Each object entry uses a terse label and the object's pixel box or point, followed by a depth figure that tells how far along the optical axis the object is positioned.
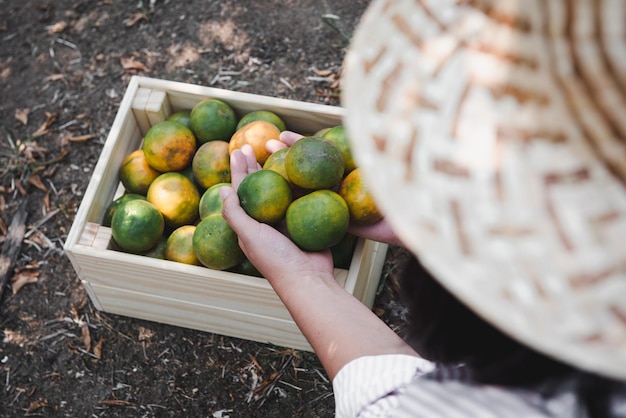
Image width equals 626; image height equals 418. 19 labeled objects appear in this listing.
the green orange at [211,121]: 2.54
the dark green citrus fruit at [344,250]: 2.37
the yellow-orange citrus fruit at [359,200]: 2.20
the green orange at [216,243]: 2.22
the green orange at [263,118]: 2.55
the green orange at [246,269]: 2.37
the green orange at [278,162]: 2.28
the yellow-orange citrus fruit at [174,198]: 2.43
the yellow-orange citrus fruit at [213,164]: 2.47
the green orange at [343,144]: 2.32
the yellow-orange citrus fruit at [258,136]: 2.44
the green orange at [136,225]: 2.29
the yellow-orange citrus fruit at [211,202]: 2.35
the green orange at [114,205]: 2.46
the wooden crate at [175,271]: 2.32
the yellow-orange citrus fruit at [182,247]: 2.35
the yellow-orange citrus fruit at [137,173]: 2.55
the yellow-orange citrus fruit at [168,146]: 2.47
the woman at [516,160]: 0.98
